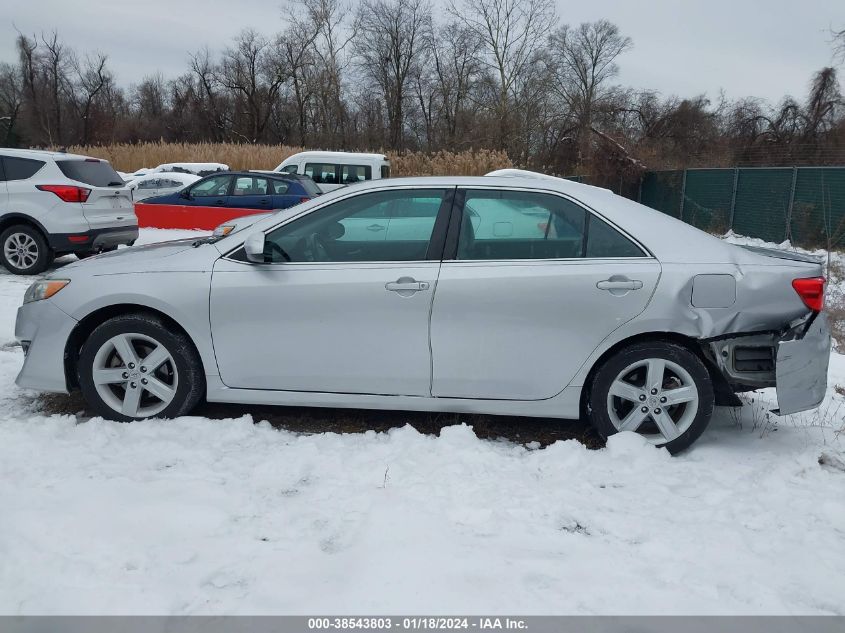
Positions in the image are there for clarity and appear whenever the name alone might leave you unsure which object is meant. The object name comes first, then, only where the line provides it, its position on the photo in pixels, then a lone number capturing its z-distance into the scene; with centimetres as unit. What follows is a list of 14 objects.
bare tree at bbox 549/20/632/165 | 4488
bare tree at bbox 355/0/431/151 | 4962
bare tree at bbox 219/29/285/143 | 5475
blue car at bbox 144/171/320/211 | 1366
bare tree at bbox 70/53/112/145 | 6038
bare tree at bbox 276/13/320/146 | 4784
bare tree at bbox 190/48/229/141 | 5903
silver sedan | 369
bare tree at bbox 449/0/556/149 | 4241
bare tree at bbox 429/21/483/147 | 4633
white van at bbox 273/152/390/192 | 1902
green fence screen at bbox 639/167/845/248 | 1530
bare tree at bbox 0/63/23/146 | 6031
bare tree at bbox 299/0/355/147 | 4625
